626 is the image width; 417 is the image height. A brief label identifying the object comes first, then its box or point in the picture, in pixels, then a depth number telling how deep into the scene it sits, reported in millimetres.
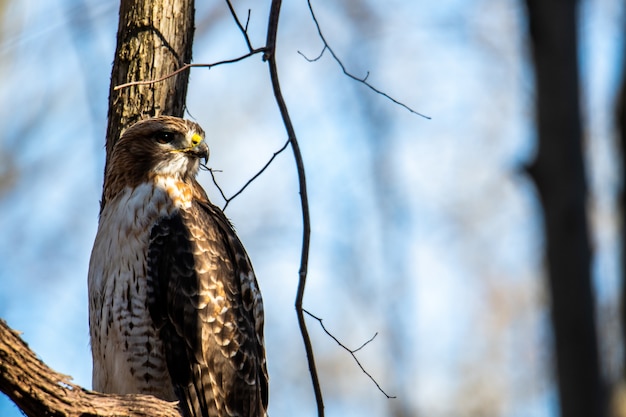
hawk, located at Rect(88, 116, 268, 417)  9164
